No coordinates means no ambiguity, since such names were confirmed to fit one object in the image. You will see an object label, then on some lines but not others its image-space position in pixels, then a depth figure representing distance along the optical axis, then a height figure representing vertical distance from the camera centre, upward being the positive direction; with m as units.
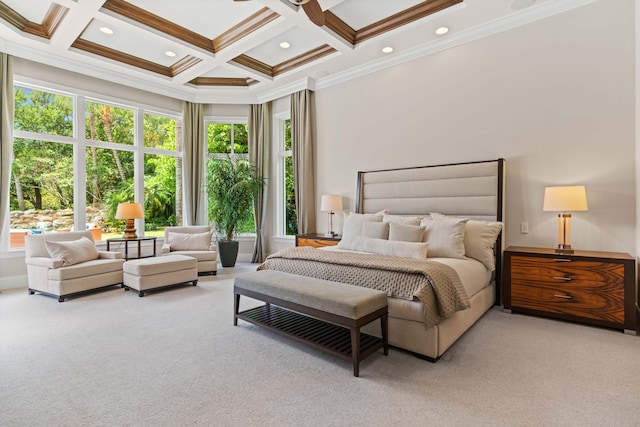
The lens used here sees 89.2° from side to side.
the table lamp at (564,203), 3.23 +0.03
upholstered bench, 2.30 -0.79
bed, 2.50 -0.49
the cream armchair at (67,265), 4.06 -0.73
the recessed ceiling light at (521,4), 3.62 +2.30
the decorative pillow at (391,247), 3.40 -0.45
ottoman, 4.29 -0.88
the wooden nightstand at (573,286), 2.95 -0.79
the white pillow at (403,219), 4.09 -0.16
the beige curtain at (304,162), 6.08 +0.86
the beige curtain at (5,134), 4.57 +1.09
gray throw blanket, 2.45 -0.59
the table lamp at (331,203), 5.35 +0.07
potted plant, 6.30 +0.18
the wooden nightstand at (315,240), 5.11 -0.53
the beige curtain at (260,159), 6.78 +1.03
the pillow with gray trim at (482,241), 3.55 -0.38
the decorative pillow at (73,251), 4.14 -0.55
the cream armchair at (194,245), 5.54 -0.65
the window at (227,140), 7.11 +1.50
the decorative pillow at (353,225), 4.16 -0.23
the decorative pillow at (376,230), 3.96 -0.28
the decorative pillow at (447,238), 3.51 -0.35
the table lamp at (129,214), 5.32 -0.09
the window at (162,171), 6.41 +0.76
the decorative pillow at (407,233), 3.67 -0.30
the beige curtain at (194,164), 6.68 +0.92
